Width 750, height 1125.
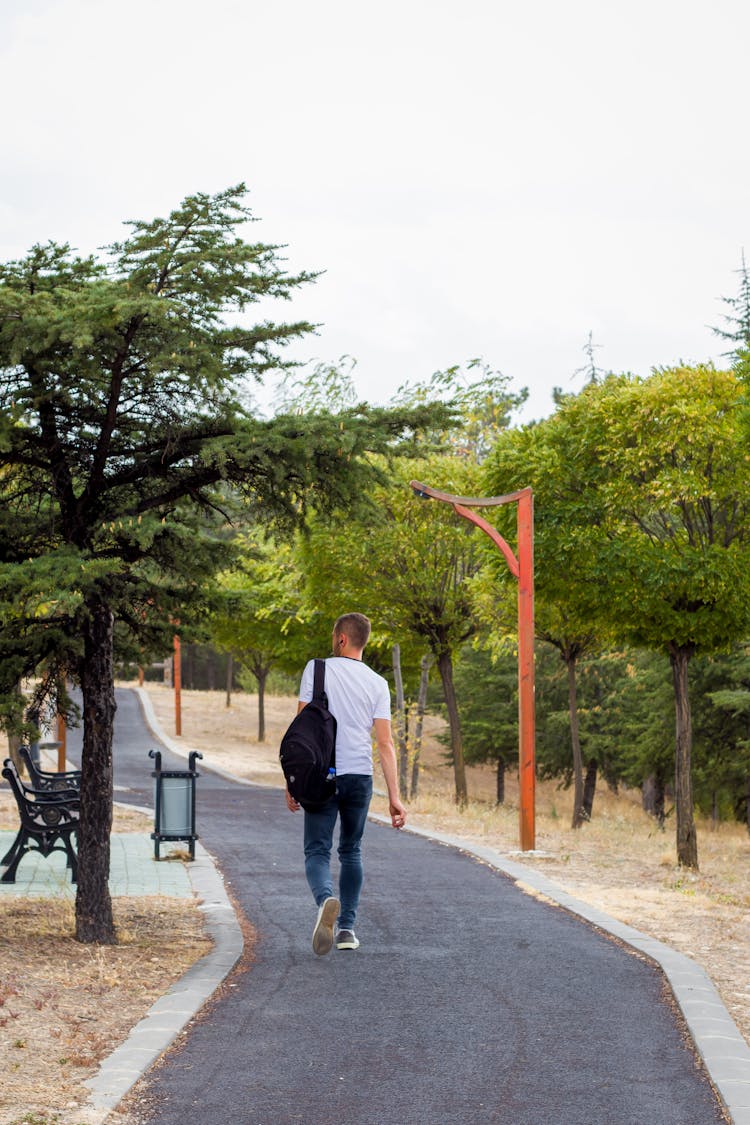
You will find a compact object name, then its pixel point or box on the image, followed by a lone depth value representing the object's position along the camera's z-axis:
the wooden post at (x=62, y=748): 26.45
